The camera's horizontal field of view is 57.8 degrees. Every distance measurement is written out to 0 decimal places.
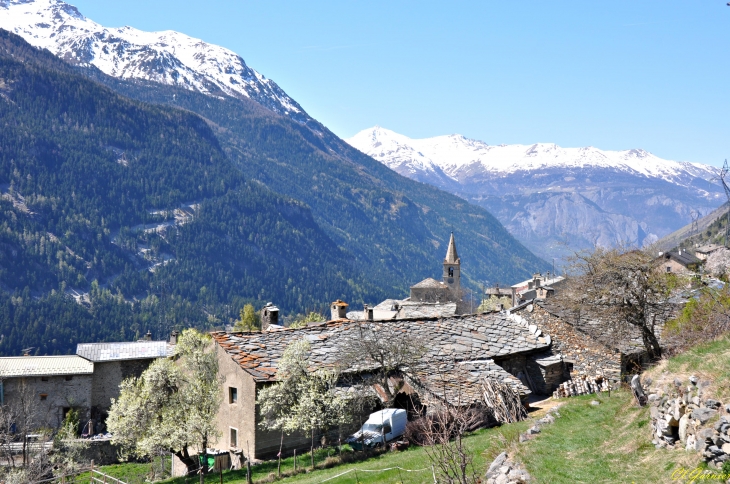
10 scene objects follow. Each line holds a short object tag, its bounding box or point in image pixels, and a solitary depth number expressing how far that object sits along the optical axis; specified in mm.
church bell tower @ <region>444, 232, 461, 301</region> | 118362
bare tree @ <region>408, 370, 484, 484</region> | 25875
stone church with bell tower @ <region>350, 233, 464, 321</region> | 97000
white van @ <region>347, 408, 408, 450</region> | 27578
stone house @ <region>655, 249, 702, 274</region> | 100150
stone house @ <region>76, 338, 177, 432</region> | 55781
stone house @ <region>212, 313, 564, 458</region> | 29516
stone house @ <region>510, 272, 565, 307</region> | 85750
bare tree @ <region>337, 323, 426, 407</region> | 29844
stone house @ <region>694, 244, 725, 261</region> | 108069
